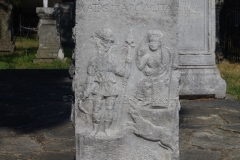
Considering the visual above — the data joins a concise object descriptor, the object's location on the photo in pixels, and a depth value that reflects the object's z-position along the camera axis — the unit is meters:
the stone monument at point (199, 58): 7.80
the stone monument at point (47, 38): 13.19
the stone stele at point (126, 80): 3.89
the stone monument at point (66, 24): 17.44
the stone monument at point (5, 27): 15.03
